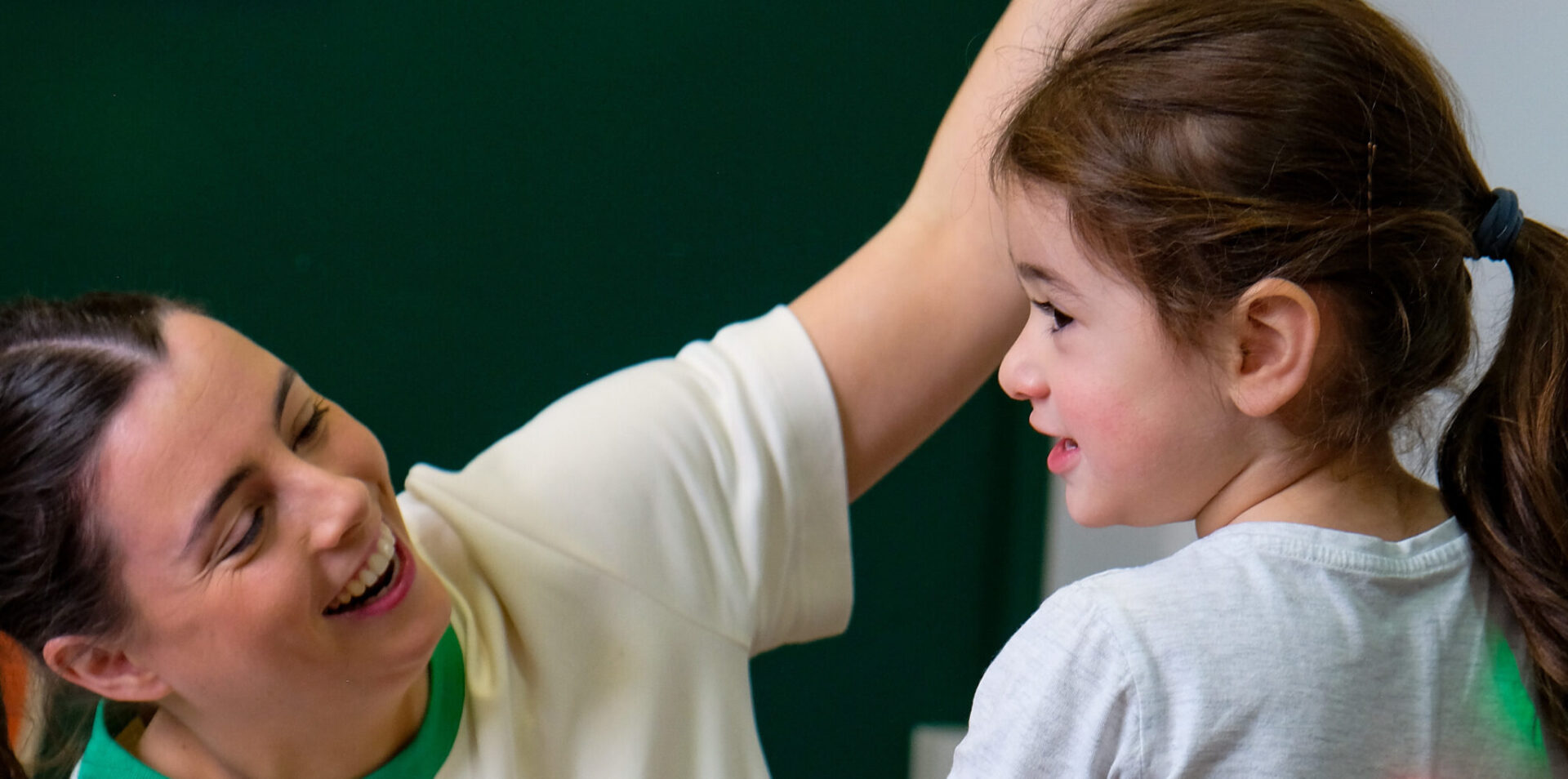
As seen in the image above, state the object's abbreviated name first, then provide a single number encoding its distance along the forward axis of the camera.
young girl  1.32
